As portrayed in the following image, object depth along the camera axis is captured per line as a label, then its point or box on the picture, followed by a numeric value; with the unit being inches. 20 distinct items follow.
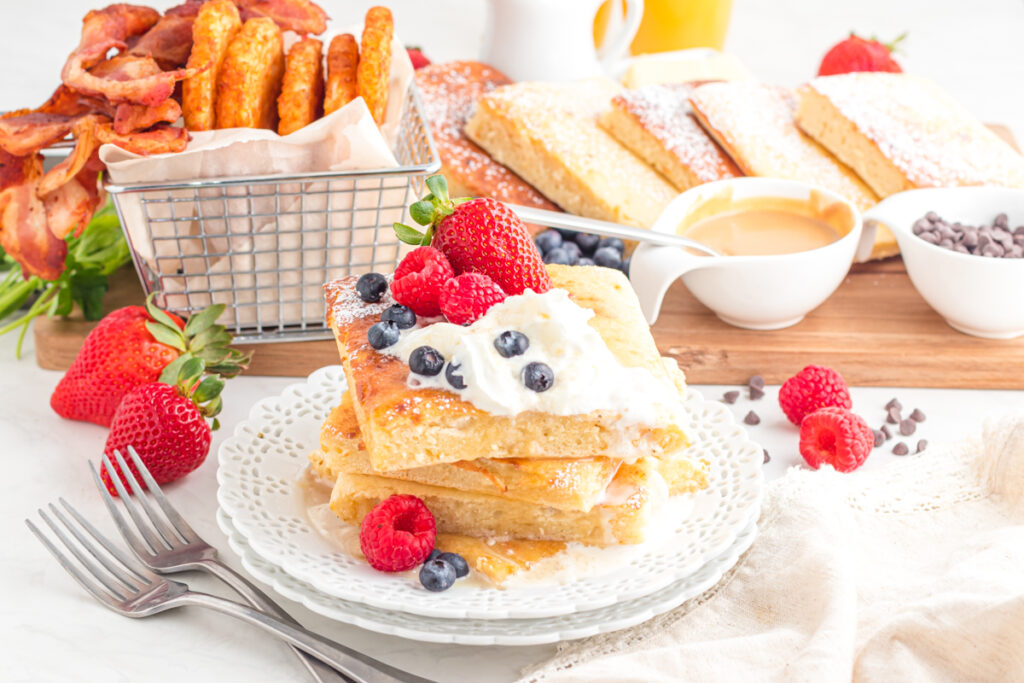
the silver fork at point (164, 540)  73.5
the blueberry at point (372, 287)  80.3
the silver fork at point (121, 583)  69.1
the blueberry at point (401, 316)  75.0
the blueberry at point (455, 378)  70.0
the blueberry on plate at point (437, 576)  68.6
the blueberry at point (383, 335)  73.9
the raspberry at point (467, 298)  72.7
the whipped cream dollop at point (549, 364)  69.3
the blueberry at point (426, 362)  70.8
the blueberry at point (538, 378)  69.1
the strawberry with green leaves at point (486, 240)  75.9
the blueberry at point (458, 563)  70.6
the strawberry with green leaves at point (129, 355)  91.2
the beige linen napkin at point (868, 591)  64.1
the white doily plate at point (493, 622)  65.5
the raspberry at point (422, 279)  73.9
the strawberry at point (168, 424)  83.4
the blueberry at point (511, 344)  69.9
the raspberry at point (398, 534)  69.9
